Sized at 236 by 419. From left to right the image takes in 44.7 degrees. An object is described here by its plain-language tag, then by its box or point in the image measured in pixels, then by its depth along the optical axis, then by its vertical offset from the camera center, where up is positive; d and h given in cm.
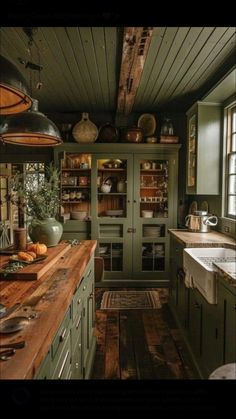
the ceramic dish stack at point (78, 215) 399 -32
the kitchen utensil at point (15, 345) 81 -44
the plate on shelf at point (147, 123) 405 +97
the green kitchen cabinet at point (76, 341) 102 -70
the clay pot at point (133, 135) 387 +77
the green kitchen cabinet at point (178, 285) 252 -90
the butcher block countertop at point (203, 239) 240 -43
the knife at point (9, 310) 102 -44
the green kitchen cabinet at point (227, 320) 146 -69
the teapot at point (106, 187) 398 +7
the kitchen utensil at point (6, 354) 75 -43
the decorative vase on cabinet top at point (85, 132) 382 +80
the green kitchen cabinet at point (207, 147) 305 +48
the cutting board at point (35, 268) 146 -42
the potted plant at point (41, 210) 211 -13
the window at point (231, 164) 290 +29
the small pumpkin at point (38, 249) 185 -37
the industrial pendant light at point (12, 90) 120 +48
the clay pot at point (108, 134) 394 +80
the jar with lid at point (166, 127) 390 +88
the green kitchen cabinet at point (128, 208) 388 -22
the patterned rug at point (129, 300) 329 -131
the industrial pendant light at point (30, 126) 175 +41
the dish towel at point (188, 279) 221 -69
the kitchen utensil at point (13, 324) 91 -43
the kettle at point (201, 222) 305 -32
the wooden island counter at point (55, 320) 80 -45
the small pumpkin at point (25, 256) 168 -38
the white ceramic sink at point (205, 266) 174 -54
